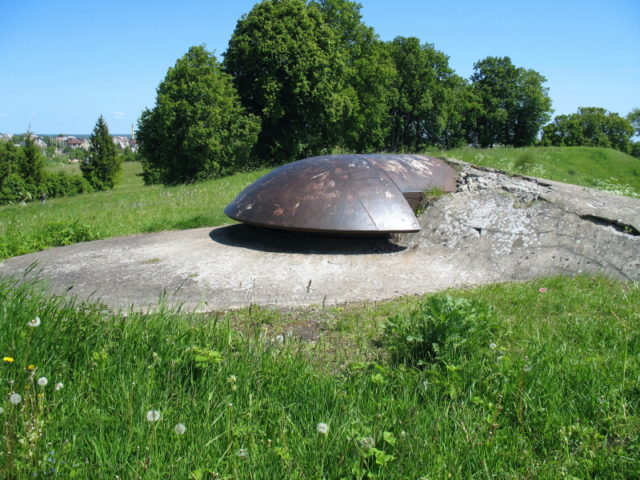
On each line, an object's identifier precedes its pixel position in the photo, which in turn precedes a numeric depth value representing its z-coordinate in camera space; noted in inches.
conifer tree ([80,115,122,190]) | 2185.0
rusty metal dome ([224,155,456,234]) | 214.7
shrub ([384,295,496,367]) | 115.7
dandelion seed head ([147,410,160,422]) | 68.8
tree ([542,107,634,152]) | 2397.9
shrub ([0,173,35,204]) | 1658.1
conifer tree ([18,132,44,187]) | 1891.0
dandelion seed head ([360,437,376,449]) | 79.5
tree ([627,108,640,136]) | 2581.2
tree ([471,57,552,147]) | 1888.5
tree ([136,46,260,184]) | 967.0
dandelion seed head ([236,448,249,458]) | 76.9
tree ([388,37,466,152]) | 1545.3
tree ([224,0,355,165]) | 1043.9
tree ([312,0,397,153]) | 1315.2
